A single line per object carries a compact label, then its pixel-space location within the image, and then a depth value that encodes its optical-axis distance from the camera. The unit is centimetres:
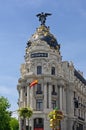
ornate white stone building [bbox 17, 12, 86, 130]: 7896
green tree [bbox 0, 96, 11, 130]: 7043
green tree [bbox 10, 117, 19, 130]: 9132
